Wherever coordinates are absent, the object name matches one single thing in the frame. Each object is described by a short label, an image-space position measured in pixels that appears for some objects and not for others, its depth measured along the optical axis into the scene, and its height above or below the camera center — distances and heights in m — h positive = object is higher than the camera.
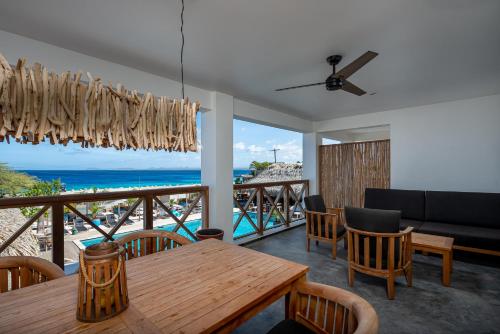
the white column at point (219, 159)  3.71 +0.15
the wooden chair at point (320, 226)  3.45 -0.90
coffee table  2.58 -0.90
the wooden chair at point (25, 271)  1.35 -0.58
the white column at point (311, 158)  5.89 +0.24
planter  3.15 -0.89
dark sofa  3.13 -0.75
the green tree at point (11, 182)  8.97 -0.48
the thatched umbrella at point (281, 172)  9.05 -0.17
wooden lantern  0.90 -0.44
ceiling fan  2.12 +0.93
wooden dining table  0.88 -0.58
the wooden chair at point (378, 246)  2.39 -0.84
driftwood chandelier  0.84 +0.25
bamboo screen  5.00 -0.06
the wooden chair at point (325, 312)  0.93 -0.68
